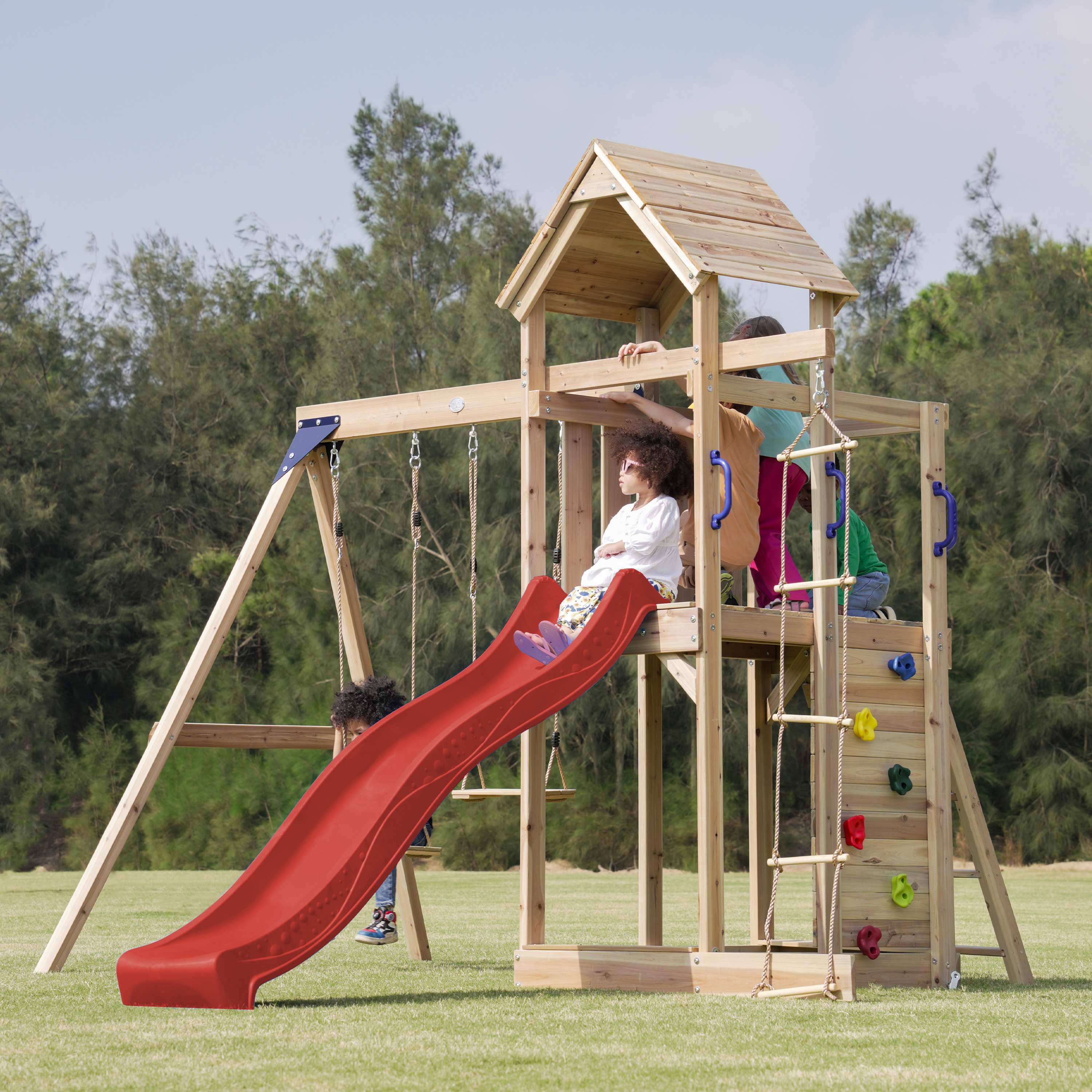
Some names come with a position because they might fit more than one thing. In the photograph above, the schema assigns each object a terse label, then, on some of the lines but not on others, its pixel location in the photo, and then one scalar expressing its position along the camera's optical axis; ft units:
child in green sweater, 46.19
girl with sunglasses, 41.78
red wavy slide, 34.76
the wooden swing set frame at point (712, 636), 40.24
